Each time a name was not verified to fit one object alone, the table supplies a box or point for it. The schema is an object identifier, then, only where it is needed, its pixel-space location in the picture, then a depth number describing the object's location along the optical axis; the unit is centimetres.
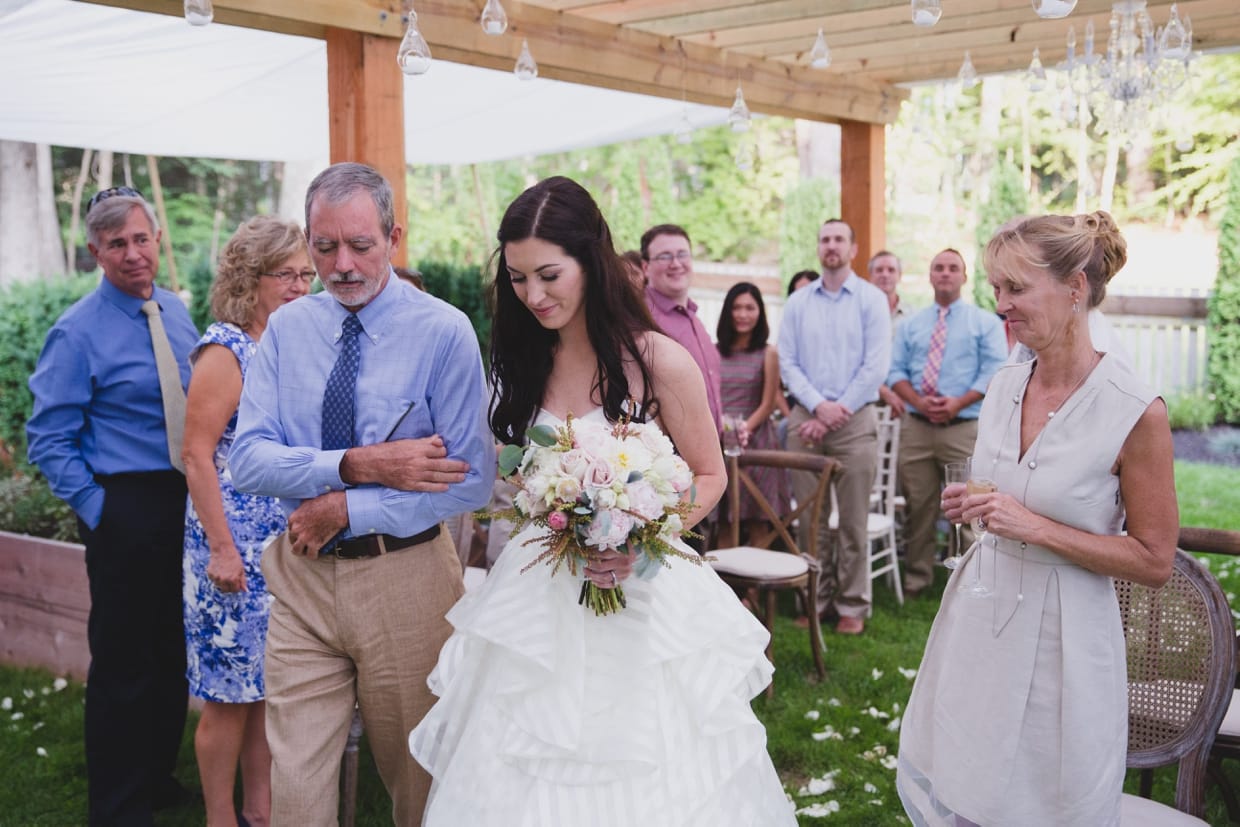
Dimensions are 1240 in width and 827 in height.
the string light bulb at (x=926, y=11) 438
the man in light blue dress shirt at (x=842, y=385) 654
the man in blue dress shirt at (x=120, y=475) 368
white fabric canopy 587
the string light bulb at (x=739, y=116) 667
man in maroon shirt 582
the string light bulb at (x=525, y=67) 536
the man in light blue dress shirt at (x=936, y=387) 707
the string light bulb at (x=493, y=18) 476
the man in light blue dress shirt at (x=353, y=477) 263
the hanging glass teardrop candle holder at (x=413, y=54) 447
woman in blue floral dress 342
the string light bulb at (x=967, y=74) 702
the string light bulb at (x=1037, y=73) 701
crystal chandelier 629
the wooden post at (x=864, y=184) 897
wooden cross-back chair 530
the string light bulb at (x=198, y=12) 393
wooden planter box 530
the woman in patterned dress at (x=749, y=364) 695
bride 238
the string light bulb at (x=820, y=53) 572
